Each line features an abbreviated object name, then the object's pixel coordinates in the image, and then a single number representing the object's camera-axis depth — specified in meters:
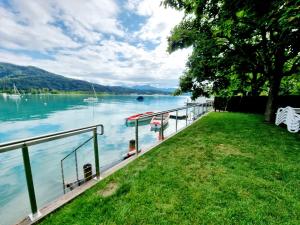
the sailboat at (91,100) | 58.62
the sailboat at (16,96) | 70.83
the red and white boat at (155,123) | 14.87
